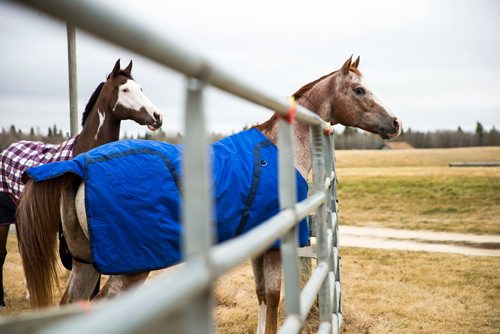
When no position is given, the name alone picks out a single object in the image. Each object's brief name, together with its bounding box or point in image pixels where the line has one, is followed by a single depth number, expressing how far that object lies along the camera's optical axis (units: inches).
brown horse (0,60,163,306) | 176.9
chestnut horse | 118.2
